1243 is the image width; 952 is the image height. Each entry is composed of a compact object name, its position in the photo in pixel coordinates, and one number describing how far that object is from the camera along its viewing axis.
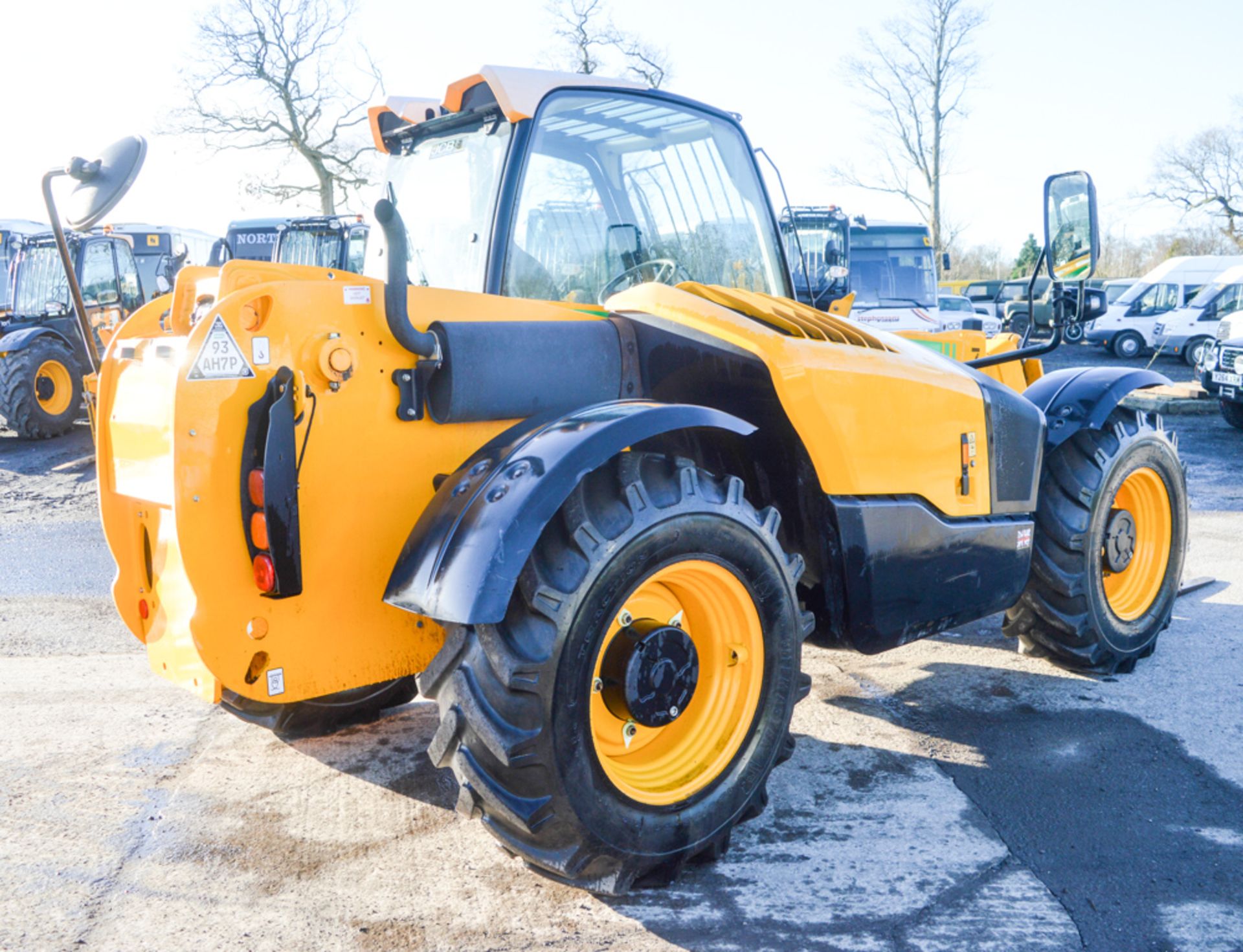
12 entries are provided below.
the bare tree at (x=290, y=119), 27.94
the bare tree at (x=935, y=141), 37.44
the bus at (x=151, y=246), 30.55
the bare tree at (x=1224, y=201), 47.84
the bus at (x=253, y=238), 24.16
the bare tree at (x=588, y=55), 26.12
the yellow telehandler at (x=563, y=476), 2.51
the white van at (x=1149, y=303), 25.27
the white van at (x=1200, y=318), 22.58
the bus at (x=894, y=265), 17.80
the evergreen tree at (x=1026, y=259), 53.78
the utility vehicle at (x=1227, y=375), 12.67
